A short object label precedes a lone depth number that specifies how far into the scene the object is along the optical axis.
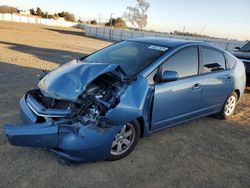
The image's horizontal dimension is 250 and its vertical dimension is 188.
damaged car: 2.25
